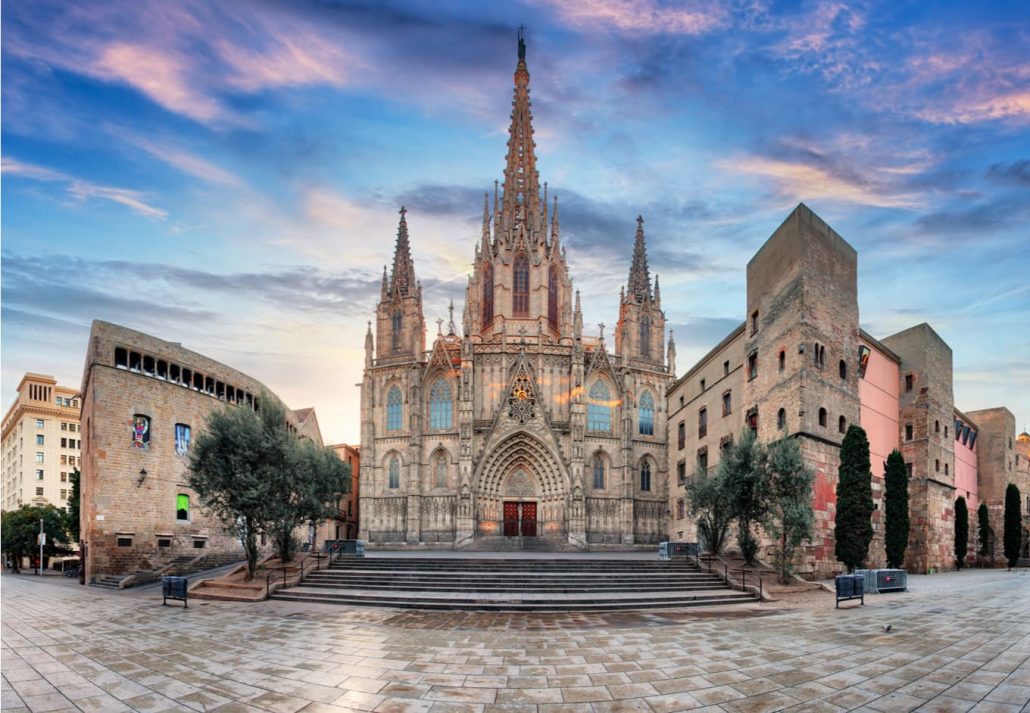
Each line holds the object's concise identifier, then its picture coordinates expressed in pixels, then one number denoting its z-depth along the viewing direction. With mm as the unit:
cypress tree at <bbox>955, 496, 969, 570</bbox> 38031
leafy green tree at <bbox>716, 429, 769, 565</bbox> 21234
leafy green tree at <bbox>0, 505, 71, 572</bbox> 48312
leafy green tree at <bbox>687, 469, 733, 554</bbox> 22406
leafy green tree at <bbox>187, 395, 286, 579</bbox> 21047
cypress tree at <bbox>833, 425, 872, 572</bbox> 23812
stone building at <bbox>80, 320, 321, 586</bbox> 27422
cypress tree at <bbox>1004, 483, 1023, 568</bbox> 42125
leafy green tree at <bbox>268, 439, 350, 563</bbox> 21922
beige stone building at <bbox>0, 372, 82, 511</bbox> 69812
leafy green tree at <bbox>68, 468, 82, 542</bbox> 42962
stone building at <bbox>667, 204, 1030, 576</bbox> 25078
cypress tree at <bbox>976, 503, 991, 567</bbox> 42875
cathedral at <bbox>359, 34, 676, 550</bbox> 42781
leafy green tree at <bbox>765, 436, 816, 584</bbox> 20062
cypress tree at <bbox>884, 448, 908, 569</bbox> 28453
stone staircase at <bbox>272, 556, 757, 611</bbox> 16859
